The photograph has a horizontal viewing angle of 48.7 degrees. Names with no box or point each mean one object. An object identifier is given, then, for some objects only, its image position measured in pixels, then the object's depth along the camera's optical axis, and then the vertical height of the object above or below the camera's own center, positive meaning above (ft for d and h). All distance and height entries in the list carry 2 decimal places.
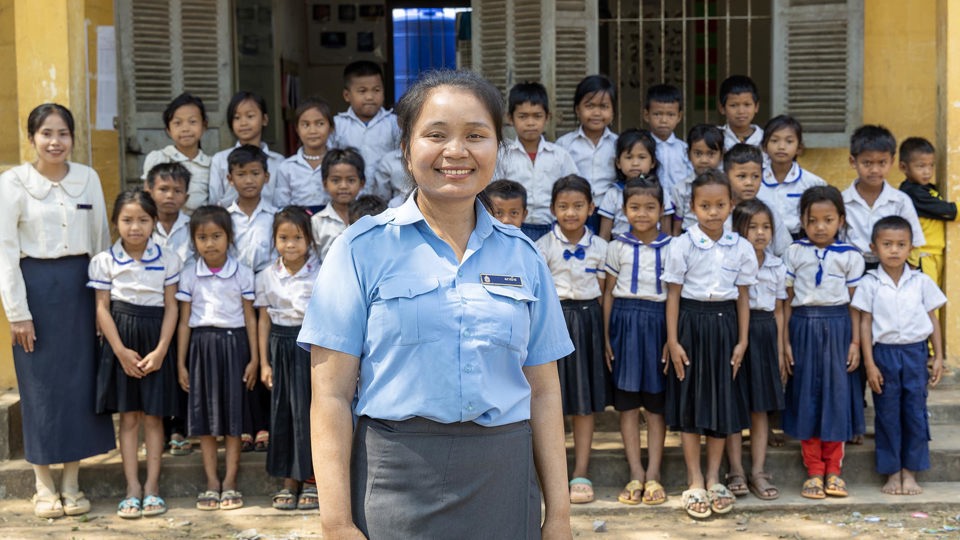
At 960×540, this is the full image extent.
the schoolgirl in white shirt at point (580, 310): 15.08 -1.20
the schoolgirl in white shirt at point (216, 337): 14.89 -1.49
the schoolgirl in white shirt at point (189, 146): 16.58 +1.37
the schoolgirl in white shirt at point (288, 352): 14.67 -1.69
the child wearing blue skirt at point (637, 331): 15.01 -1.50
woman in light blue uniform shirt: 6.54 -0.81
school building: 18.58 +2.88
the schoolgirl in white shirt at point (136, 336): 14.75 -1.45
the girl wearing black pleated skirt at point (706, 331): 14.62 -1.49
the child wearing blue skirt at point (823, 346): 15.10 -1.76
